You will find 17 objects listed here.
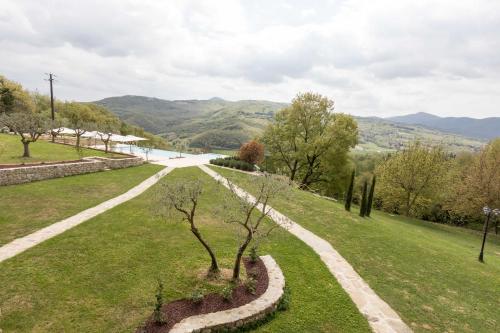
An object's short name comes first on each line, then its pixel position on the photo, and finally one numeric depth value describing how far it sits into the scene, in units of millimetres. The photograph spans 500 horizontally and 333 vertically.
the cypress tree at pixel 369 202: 29656
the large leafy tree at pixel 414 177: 37062
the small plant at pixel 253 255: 14273
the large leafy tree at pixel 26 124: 28562
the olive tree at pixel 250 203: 12062
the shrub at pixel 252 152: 42109
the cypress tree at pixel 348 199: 28722
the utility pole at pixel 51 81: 54750
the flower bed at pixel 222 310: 9352
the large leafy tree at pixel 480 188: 33125
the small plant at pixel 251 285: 11664
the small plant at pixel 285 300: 11164
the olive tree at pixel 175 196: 11625
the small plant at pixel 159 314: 9289
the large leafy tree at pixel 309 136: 40031
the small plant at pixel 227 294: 10923
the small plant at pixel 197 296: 10516
